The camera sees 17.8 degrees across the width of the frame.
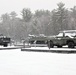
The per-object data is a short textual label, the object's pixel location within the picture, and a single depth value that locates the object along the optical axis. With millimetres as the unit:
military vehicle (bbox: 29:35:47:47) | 28164
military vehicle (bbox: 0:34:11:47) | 30375
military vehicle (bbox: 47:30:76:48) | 22422
